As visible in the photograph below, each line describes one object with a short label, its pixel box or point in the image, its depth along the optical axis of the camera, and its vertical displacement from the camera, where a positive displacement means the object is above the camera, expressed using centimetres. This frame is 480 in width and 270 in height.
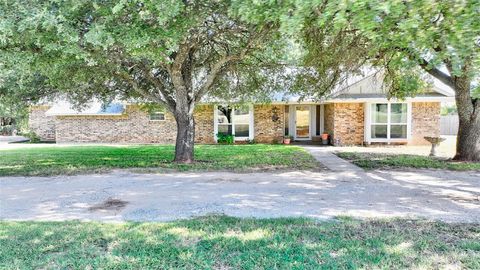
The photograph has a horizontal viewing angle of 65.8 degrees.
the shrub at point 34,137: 2419 -77
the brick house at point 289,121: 1928 +25
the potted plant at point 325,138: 2047 -73
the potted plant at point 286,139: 2091 -82
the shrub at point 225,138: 2105 -74
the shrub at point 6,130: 3178 -36
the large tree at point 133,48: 654 +176
